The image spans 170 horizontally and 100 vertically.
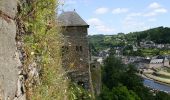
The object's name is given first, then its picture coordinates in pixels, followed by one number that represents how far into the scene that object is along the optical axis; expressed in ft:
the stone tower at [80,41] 37.33
